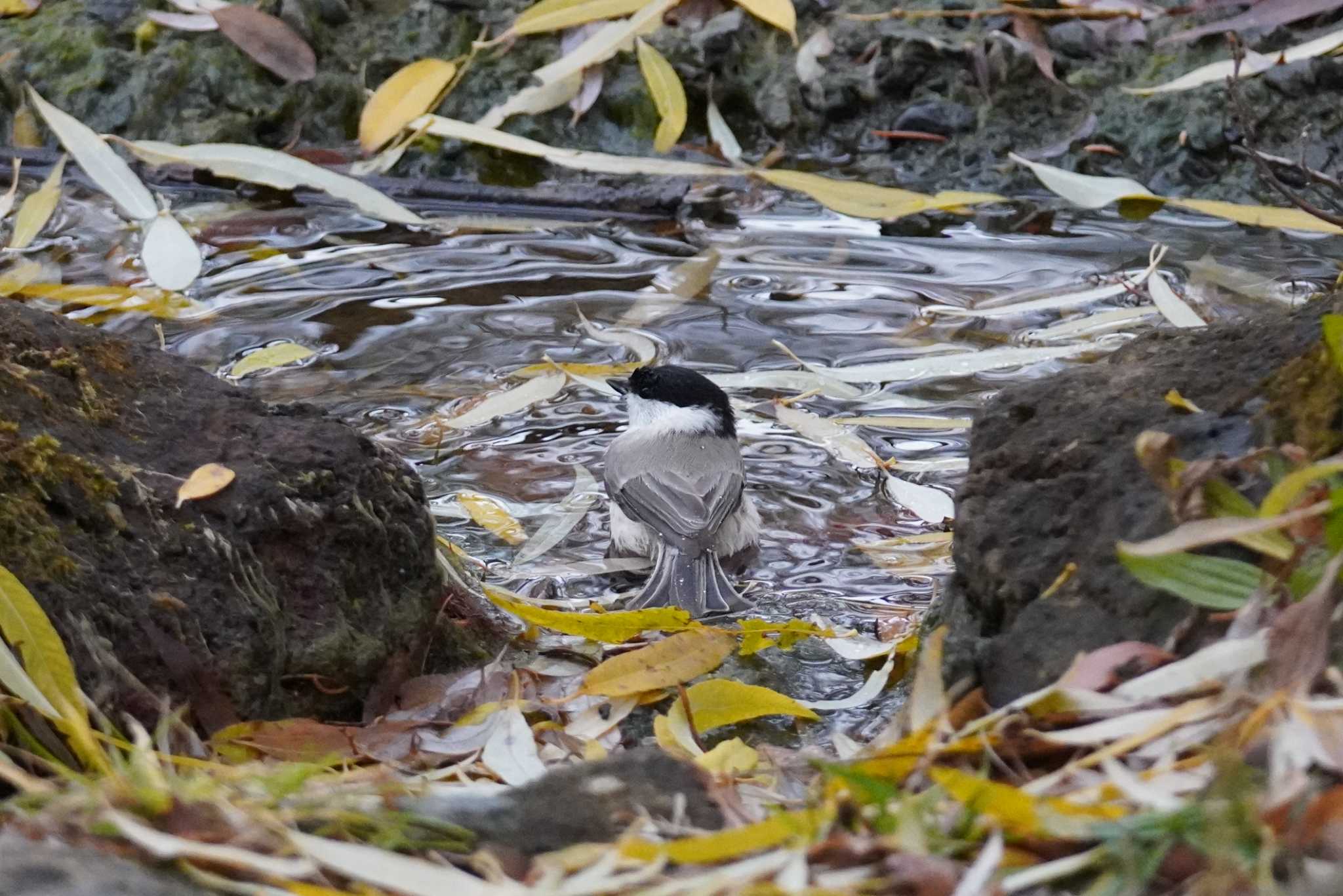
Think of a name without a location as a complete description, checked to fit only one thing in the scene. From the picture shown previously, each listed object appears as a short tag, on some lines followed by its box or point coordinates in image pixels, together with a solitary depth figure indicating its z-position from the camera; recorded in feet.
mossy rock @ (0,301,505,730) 20.85
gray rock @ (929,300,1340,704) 17.75
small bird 36.63
